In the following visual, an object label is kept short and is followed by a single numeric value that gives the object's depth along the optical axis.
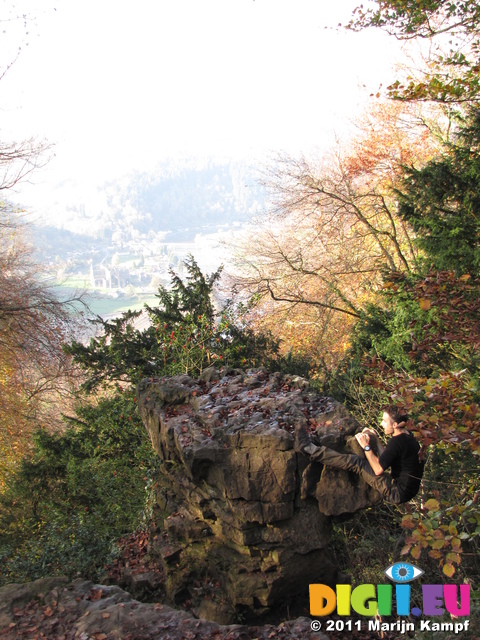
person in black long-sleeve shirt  4.94
